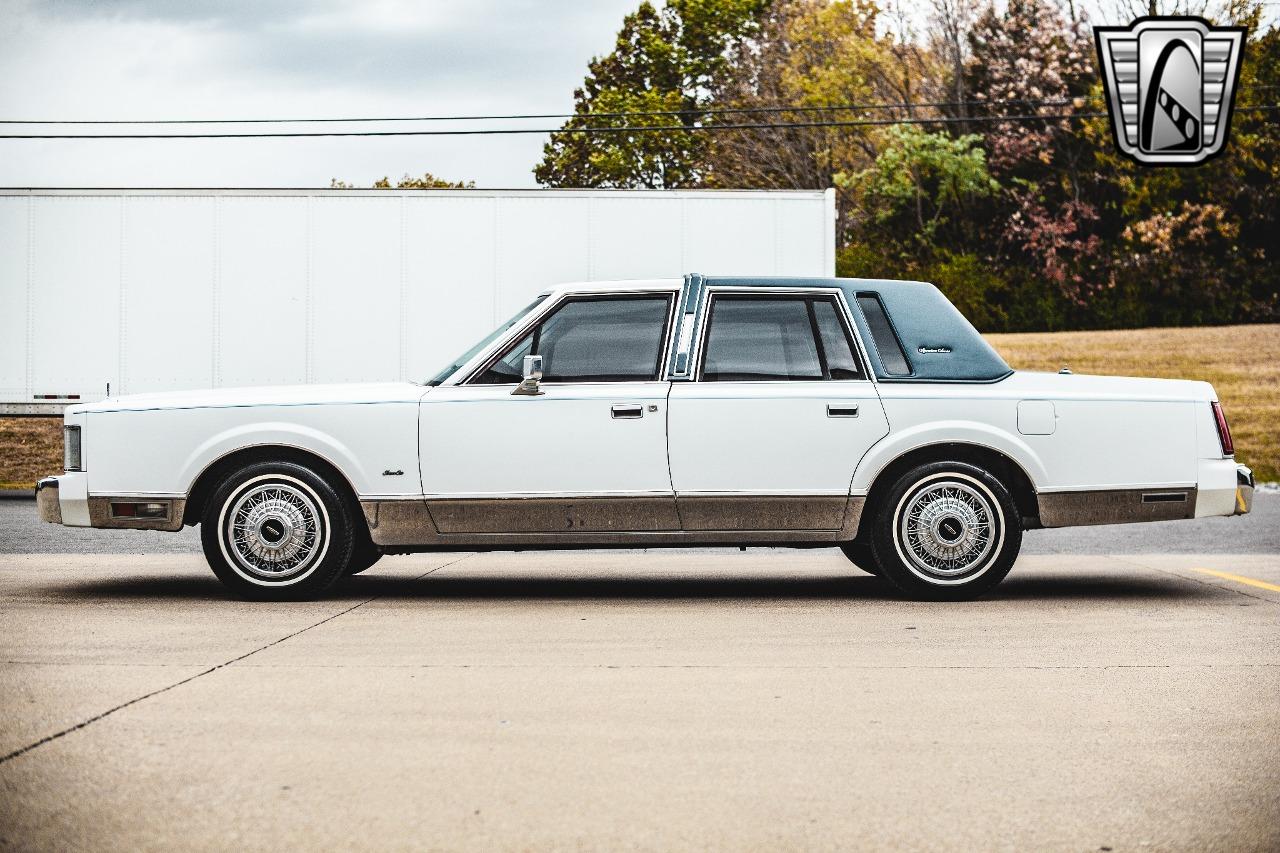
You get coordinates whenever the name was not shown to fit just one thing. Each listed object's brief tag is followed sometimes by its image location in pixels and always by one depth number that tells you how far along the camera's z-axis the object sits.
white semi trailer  18.05
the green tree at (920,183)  42.12
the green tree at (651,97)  47.78
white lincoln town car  7.99
